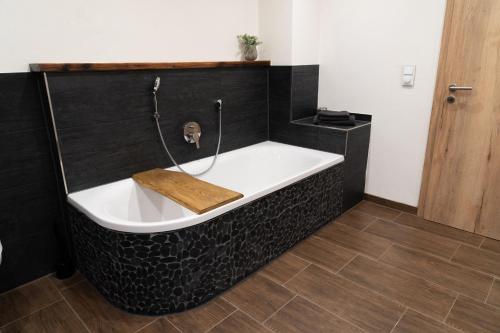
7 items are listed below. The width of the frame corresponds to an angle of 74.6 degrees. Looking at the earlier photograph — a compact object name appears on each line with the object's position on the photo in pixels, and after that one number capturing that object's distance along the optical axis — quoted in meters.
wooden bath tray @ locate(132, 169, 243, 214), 1.73
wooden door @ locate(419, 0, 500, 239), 2.16
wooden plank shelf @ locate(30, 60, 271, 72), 1.74
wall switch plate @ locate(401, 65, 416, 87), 2.50
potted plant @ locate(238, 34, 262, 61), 2.79
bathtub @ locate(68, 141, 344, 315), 1.58
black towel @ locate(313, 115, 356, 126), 2.71
